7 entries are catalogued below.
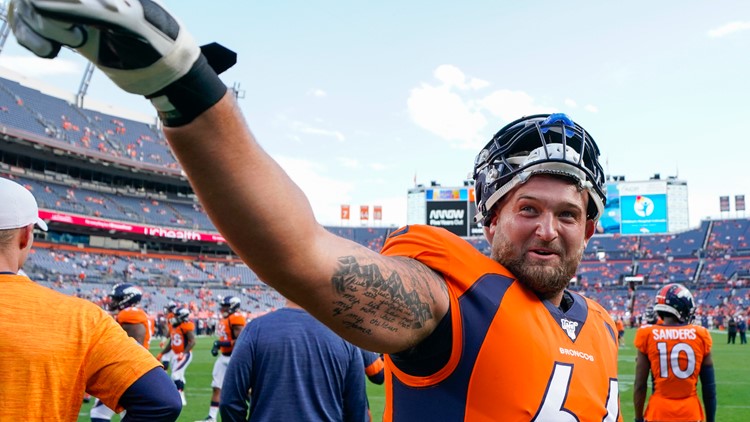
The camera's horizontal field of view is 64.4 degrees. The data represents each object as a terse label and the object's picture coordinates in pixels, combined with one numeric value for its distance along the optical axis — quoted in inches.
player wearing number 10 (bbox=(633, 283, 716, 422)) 240.7
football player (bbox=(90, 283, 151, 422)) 339.3
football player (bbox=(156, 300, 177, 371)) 560.2
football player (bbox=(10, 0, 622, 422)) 38.6
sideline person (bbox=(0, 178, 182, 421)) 99.6
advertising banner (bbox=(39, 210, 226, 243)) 1642.5
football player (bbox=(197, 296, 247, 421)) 404.5
